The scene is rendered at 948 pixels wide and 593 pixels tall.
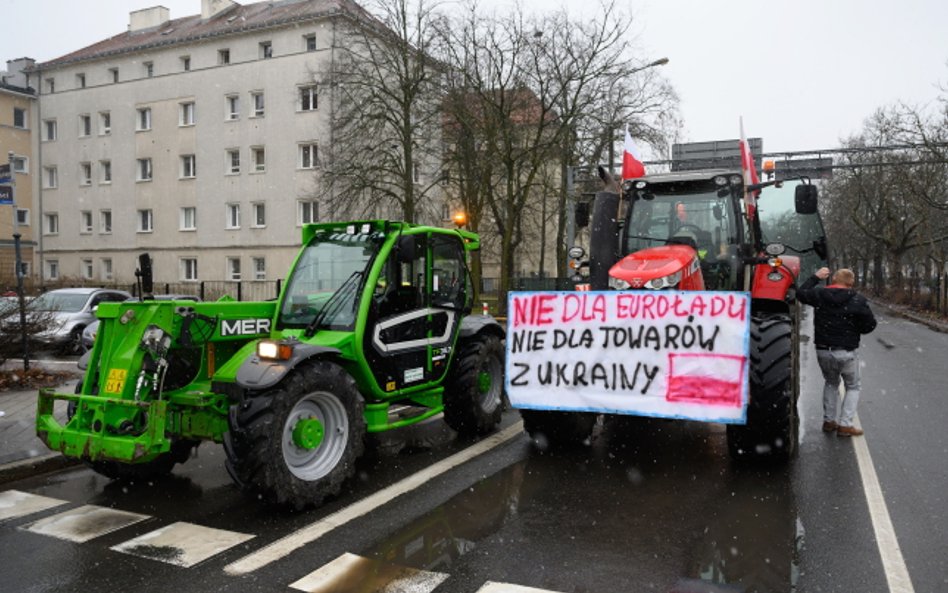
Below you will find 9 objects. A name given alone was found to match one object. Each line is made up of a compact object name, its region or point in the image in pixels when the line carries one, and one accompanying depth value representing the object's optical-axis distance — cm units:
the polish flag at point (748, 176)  795
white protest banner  585
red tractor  616
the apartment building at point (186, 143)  3878
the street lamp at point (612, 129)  2309
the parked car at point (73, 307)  1580
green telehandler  512
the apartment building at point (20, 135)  4522
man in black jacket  751
